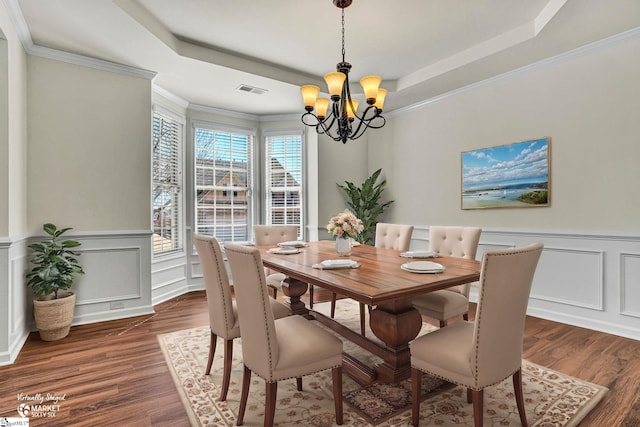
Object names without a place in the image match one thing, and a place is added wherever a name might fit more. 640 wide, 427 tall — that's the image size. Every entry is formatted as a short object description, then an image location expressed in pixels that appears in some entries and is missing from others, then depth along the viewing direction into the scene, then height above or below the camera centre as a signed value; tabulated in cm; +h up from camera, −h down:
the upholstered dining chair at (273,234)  379 -30
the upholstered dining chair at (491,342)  154 -66
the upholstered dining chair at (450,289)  246 -66
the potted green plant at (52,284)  297 -69
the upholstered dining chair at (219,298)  207 -57
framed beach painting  366 +37
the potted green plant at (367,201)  516 +10
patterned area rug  187 -118
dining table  172 -40
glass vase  267 -30
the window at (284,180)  554 +46
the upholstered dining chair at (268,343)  164 -70
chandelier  264 +93
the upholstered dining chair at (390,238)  327 -31
